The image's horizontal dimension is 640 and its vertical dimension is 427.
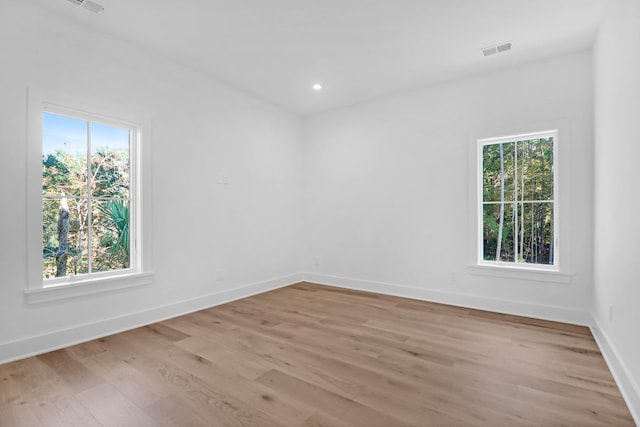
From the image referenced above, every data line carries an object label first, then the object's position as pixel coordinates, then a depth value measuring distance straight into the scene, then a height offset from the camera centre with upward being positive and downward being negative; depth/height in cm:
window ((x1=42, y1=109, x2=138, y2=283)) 277 +14
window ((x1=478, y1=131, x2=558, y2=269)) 359 +10
